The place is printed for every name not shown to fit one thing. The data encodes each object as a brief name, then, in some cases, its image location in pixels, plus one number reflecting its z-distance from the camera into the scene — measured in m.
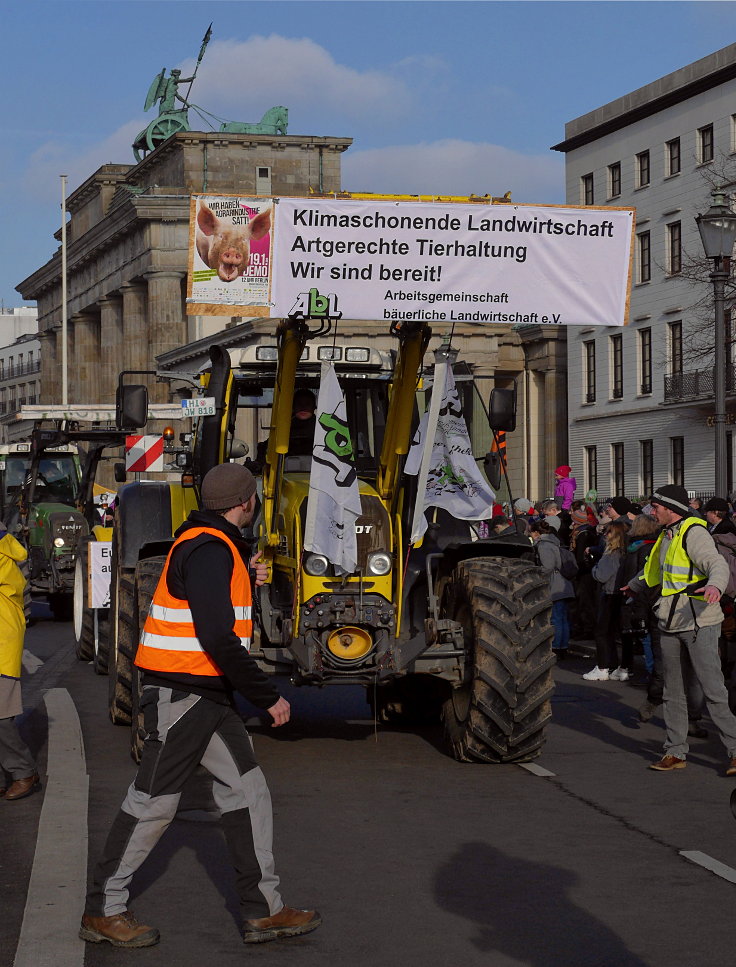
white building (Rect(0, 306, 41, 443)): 133.38
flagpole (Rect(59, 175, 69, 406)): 61.76
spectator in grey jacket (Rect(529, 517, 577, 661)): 18.61
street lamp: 16.77
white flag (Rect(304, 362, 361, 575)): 10.41
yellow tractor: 10.48
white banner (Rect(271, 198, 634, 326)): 10.16
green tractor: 25.06
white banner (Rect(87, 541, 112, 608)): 16.09
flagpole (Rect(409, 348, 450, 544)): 10.55
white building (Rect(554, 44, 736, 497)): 53.97
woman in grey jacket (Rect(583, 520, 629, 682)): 16.58
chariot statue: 88.81
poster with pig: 9.91
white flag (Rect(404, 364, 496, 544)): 11.09
